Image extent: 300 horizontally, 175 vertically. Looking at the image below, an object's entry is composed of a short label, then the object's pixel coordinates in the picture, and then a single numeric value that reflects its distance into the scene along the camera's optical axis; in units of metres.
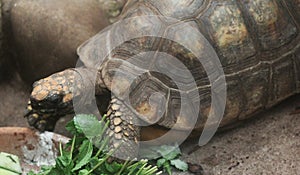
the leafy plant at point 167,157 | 6.43
